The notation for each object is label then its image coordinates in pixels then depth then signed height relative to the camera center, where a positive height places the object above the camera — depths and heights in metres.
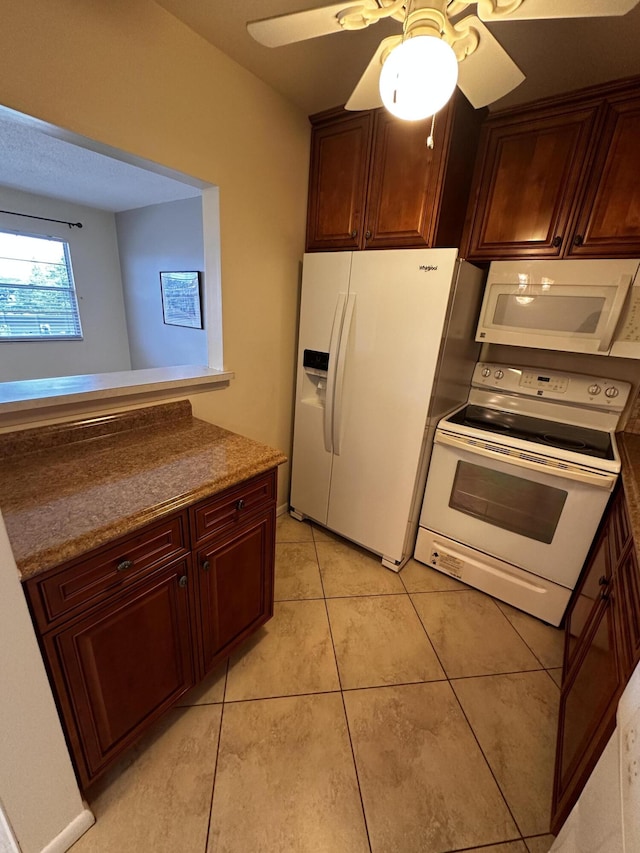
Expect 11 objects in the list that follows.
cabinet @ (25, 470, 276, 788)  0.88 -0.91
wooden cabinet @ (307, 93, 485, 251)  1.59 +0.63
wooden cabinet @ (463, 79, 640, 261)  1.47 +0.61
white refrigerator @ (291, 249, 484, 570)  1.68 -0.33
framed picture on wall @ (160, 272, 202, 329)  3.60 -0.01
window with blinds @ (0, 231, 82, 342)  3.61 -0.01
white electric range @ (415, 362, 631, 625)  1.62 -0.76
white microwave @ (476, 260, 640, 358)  1.55 +0.08
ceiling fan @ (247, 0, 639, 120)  0.76 +0.67
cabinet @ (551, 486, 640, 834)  0.87 -0.93
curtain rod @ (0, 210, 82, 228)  3.44 +0.68
